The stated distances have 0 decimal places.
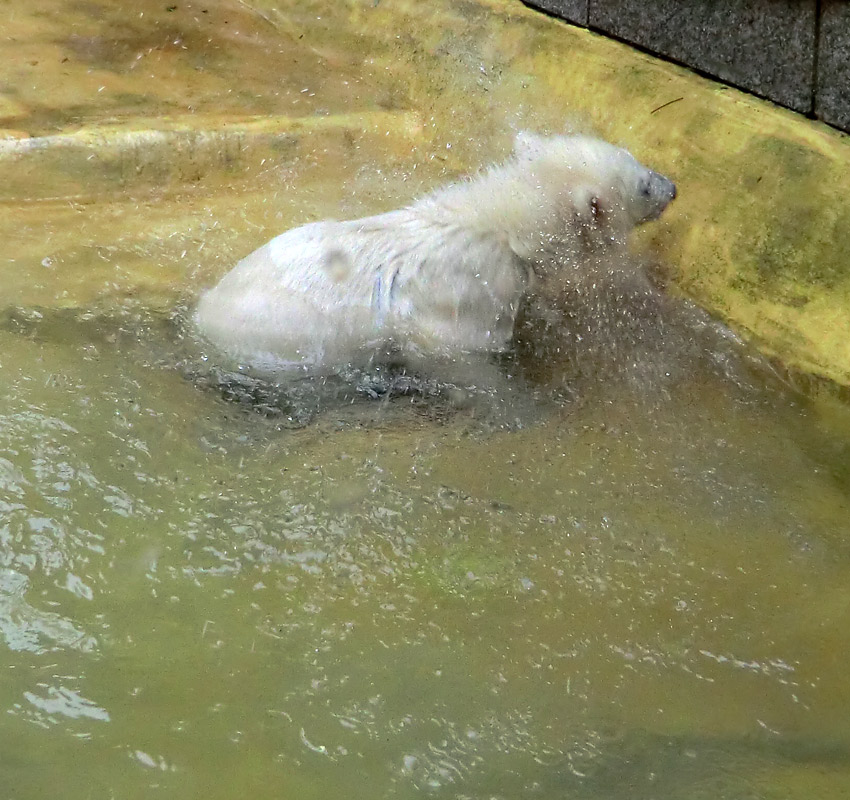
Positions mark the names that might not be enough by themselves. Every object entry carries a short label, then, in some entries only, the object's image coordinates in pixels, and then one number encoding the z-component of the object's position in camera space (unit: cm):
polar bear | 314
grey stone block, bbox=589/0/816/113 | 332
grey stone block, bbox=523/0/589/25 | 429
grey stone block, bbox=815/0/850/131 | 314
